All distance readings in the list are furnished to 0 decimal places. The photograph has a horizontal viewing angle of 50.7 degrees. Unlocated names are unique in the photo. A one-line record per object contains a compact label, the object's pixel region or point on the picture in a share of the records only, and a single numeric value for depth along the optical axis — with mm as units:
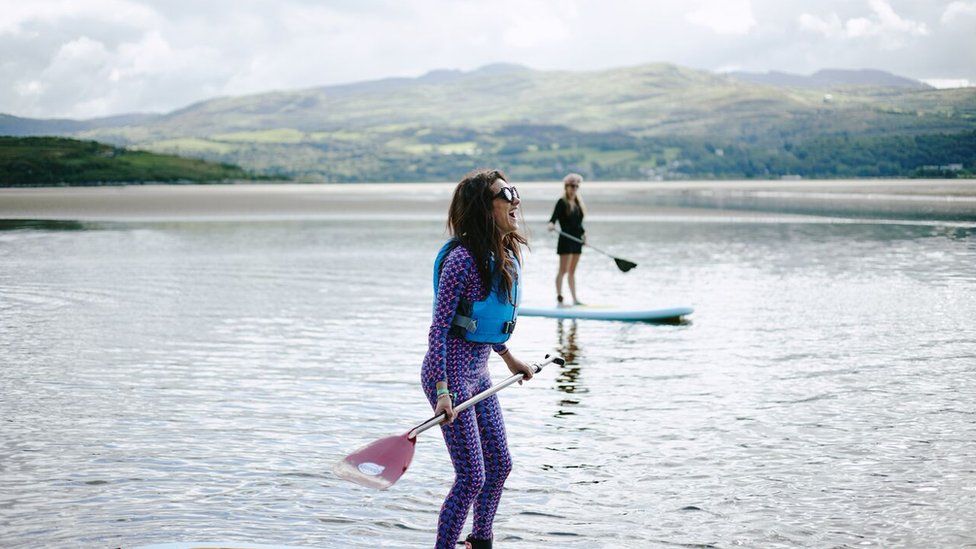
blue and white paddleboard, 16297
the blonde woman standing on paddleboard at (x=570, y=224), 17594
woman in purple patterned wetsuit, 5441
